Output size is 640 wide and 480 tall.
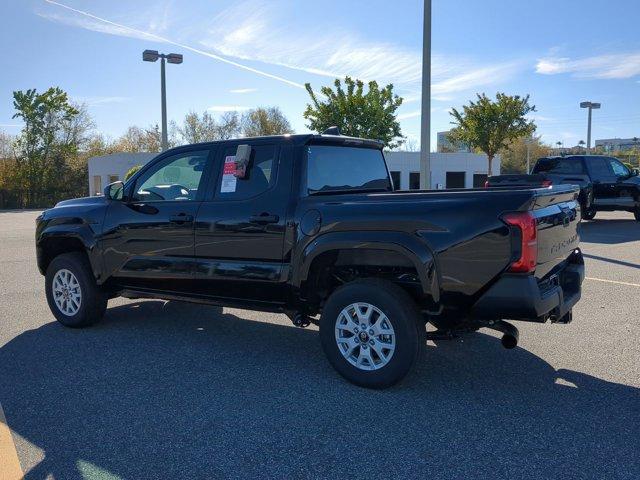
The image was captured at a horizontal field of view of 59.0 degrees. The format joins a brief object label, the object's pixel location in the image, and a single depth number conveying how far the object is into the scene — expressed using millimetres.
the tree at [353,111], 28109
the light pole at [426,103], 13094
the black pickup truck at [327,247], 3715
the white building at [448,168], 38844
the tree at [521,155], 69806
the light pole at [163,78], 22078
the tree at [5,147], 50381
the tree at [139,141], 64625
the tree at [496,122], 32284
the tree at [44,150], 48406
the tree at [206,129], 61938
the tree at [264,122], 60406
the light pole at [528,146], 62544
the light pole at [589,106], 39656
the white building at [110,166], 38719
